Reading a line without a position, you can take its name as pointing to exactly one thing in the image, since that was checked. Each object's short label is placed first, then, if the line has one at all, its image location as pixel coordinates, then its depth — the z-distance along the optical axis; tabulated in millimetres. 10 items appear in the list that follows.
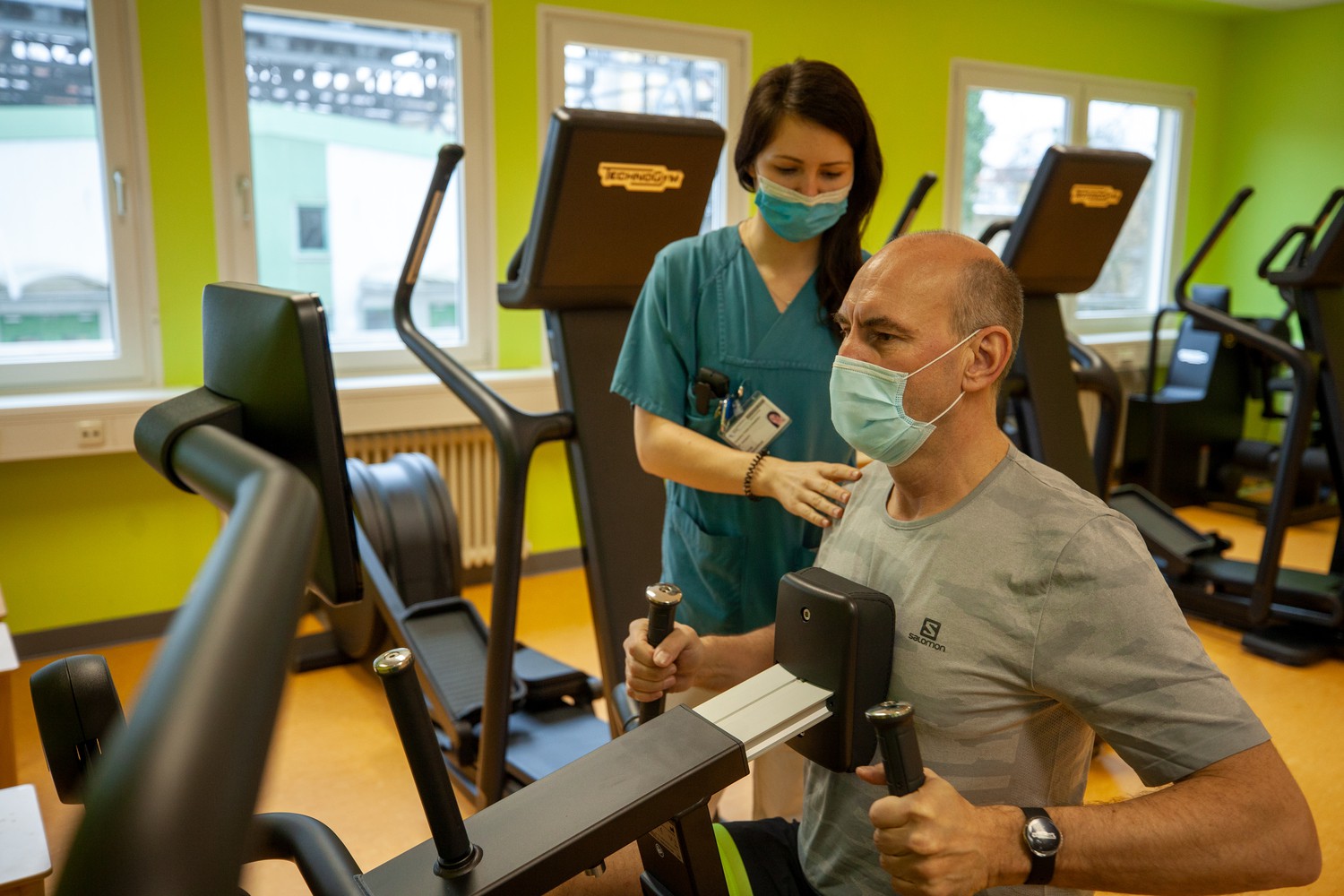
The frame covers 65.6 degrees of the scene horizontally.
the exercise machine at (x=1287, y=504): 3562
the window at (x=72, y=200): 3500
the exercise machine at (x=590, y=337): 2195
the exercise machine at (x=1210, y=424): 5598
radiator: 4215
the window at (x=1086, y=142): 5812
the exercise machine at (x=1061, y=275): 2770
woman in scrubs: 1743
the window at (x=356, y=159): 3836
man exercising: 987
